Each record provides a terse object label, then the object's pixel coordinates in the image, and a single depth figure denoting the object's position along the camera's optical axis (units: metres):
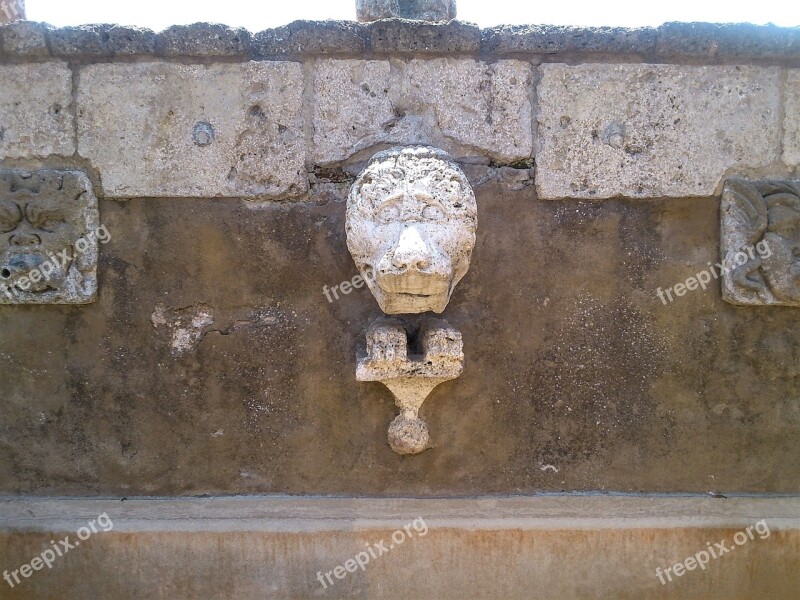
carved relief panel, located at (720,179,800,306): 2.55
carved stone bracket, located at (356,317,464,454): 2.46
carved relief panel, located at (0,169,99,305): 2.51
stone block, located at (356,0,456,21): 3.14
